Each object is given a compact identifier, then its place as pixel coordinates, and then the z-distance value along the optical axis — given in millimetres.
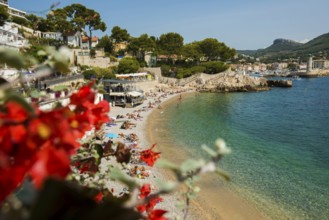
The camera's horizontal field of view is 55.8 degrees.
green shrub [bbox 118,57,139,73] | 58750
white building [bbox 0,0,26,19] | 69288
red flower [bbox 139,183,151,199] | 2748
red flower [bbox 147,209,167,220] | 1981
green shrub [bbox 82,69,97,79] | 43128
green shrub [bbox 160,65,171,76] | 76562
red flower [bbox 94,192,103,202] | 2336
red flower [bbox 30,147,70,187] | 840
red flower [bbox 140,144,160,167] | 2703
